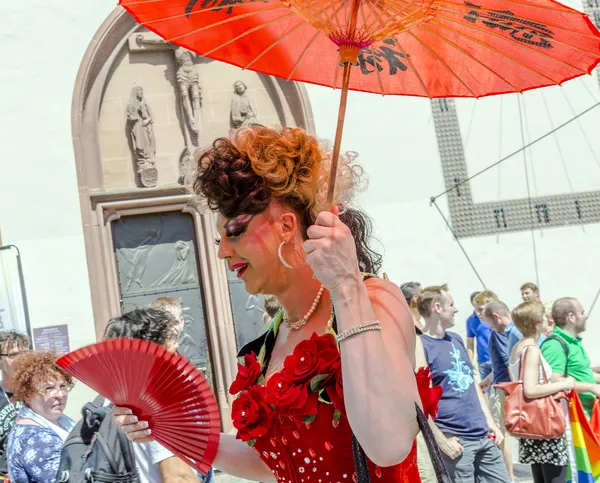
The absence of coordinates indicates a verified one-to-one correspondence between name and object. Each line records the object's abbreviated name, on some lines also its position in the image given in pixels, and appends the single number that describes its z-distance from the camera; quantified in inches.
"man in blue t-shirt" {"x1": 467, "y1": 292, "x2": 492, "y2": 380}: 350.9
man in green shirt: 227.8
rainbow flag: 218.4
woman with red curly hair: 157.0
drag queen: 80.1
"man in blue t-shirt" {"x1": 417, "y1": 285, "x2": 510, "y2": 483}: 201.2
